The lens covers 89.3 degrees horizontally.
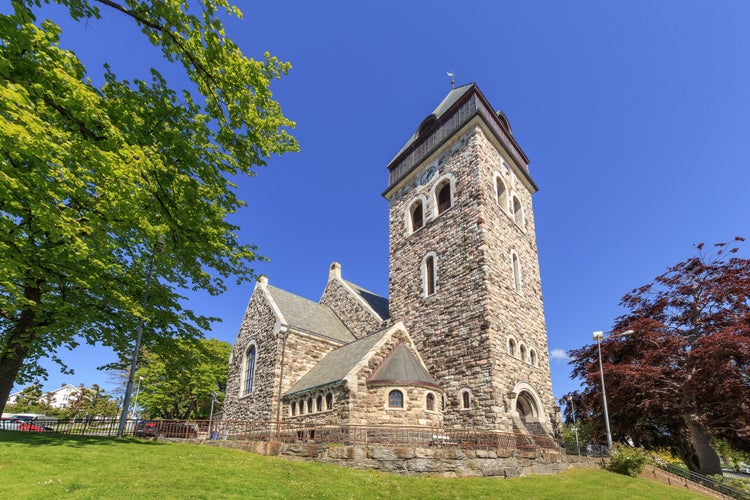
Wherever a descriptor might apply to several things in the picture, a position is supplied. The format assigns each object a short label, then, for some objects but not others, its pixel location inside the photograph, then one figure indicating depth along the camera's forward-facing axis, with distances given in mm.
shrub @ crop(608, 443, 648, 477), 17188
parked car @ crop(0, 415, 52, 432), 21366
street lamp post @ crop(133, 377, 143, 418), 39612
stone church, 17312
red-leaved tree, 19625
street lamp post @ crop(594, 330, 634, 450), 19083
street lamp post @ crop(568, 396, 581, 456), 28284
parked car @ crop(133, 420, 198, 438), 18688
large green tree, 8109
